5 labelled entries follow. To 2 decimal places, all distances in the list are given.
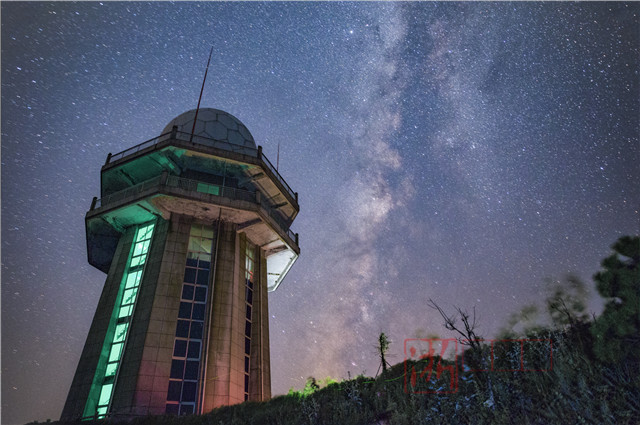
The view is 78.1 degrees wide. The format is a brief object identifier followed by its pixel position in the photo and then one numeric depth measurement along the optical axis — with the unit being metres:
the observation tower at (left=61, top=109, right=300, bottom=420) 21.53
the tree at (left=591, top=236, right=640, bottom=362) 8.94
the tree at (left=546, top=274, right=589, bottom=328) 11.28
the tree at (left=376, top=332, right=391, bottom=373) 27.52
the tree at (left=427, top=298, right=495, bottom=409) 10.21
